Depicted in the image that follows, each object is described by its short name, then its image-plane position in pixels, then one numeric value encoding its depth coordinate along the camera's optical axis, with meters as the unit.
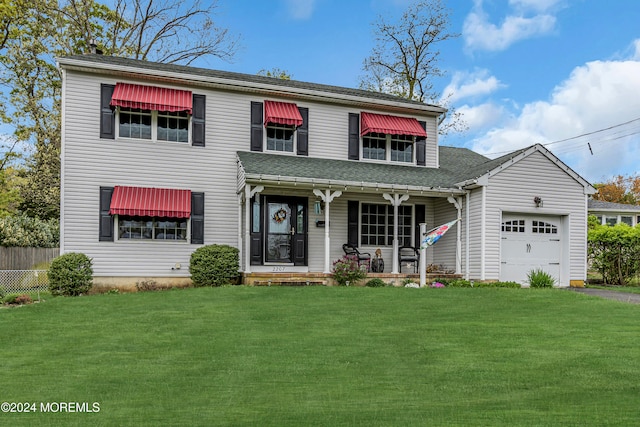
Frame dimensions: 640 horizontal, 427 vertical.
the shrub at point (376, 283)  13.77
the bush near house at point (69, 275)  12.27
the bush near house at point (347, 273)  13.61
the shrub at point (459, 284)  13.72
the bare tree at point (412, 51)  28.52
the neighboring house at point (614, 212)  33.56
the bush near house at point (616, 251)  17.00
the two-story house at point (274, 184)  13.41
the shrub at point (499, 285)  13.65
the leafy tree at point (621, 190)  43.94
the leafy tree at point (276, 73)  29.88
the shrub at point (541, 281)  14.13
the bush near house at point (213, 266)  13.12
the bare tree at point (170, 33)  25.39
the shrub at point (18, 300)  11.61
